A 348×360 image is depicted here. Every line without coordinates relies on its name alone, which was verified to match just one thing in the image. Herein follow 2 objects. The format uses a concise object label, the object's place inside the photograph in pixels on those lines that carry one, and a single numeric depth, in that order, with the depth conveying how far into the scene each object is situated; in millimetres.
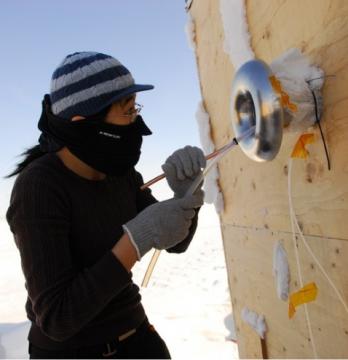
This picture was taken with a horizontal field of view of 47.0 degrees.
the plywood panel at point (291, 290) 1233
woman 1009
